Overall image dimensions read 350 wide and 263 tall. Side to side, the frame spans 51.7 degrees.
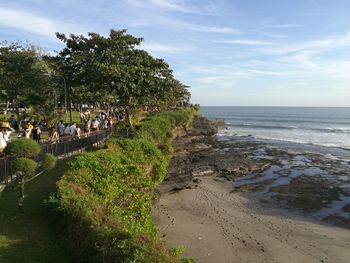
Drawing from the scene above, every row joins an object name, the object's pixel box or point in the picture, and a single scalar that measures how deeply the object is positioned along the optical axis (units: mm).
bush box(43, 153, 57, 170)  12945
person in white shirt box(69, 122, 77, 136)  22844
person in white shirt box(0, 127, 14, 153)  14745
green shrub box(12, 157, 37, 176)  10250
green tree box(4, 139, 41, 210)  10305
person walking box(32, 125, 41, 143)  20094
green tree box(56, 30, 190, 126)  24375
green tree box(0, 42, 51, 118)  36906
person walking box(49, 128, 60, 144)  19592
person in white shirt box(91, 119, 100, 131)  27859
